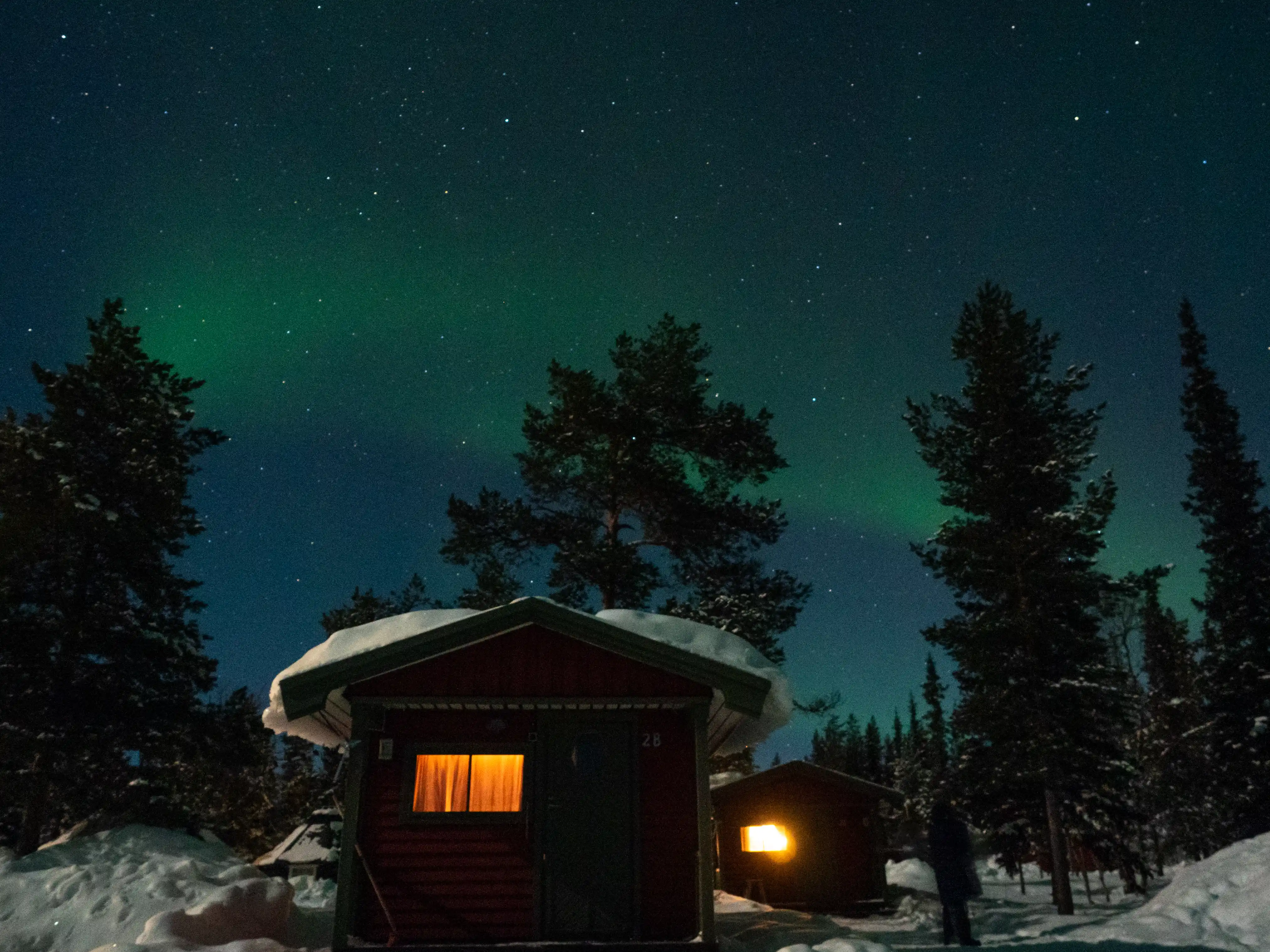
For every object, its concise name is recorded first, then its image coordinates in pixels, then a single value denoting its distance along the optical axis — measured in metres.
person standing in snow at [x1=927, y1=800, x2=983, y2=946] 10.90
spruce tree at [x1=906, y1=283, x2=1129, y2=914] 19.03
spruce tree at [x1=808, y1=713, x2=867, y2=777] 76.31
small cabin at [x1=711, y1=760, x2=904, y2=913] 22.41
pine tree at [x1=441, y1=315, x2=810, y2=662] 22.81
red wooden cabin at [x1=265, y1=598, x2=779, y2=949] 10.29
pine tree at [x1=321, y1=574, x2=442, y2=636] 31.73
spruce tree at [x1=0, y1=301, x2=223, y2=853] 19.30
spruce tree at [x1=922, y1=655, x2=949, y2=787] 63.03
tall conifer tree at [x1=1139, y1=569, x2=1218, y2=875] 31.80
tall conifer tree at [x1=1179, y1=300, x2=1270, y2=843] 25.00
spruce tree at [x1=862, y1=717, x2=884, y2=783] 69.31
